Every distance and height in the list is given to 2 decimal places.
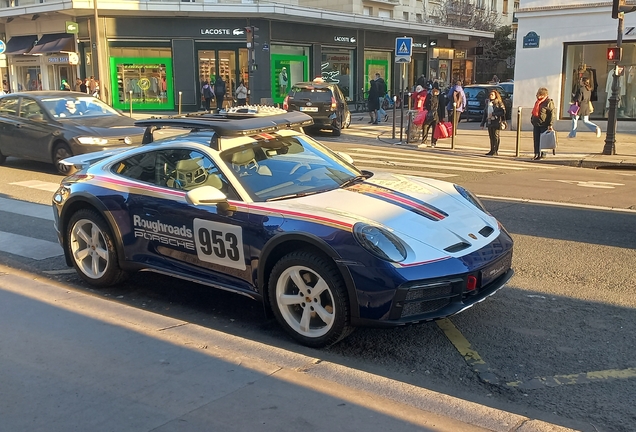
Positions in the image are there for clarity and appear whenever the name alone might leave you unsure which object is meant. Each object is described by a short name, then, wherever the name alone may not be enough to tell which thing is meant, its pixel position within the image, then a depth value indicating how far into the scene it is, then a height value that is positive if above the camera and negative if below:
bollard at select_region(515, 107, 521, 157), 16.66 -1.10
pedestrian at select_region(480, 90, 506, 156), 16.31 -0.69
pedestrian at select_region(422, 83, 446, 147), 18.36 -0.57
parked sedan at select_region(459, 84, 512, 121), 26.70 -0.42
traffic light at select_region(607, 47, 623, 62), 15.56 +0.87
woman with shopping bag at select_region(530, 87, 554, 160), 15.88 -0.63
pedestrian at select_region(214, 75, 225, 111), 30.65 +0.20
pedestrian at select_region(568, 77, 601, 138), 20.05 -0.45
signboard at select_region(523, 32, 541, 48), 22.42 +1.75
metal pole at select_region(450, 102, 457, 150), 18.33 -1.10
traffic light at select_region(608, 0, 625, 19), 15.20 +1.96
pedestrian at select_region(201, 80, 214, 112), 29.97 +0.06
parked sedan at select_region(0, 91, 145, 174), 11.91 -0.61
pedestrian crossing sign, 18.67 +1.23
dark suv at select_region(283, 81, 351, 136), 20.83 -0.34
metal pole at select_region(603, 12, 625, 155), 15.66 -0.61
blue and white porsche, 4.25 -1.00
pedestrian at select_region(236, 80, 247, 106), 29.27 +0.00
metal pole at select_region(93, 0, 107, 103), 30.12 +1.25
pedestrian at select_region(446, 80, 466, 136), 20.28 -0.22
